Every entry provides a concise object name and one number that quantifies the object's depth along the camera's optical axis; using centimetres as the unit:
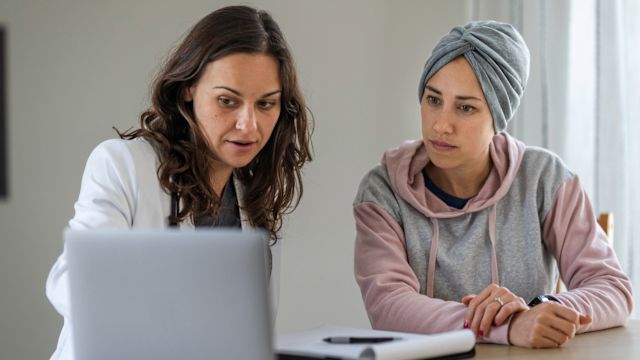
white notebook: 229
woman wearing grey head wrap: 280
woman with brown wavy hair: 261
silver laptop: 210
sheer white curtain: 339
